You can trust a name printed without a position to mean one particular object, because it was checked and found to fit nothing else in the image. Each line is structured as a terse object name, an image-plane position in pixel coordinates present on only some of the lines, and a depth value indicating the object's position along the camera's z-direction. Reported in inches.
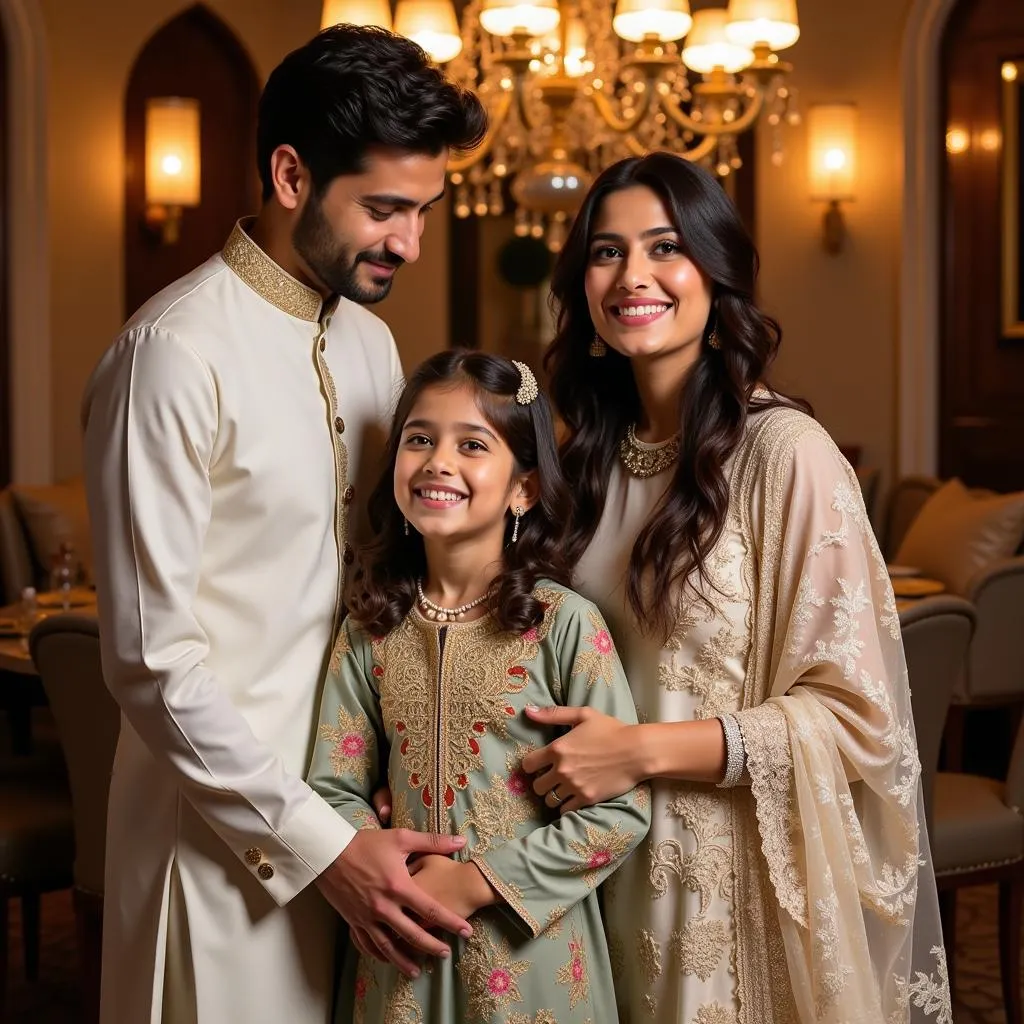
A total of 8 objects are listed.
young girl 69.1
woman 71.6
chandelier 169.9
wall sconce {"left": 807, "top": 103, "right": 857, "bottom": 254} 246.7
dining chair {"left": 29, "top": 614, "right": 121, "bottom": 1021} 116.5
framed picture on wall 229.9
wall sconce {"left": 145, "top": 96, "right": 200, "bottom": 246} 240.4
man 66.6
